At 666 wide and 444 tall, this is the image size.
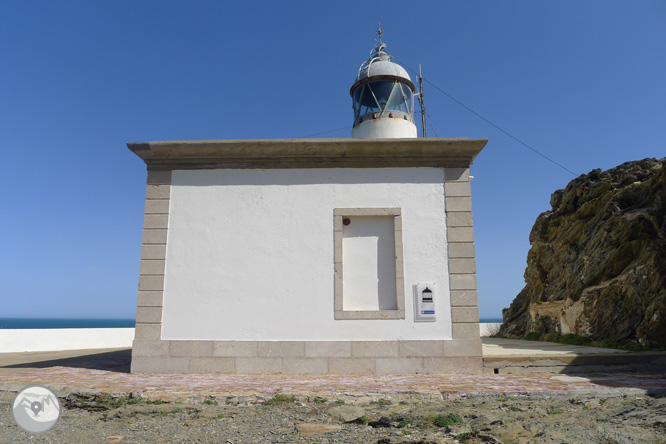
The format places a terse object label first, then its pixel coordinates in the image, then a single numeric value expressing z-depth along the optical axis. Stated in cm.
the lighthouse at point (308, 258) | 776
